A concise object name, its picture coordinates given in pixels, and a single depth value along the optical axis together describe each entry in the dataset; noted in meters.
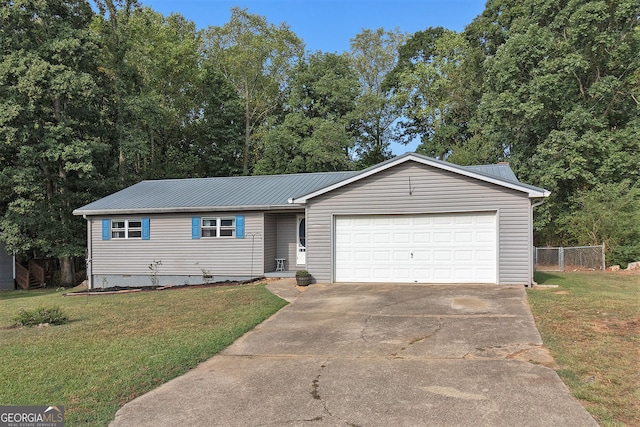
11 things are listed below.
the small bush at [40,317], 8.91
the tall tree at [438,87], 31.39
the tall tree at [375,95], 32.59
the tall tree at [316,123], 28.48
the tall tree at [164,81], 28.73
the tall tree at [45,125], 19.89
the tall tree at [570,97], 20.97
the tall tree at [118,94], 25.08
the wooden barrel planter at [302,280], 12.78
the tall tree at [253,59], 33.84
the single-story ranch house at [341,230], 12.02
